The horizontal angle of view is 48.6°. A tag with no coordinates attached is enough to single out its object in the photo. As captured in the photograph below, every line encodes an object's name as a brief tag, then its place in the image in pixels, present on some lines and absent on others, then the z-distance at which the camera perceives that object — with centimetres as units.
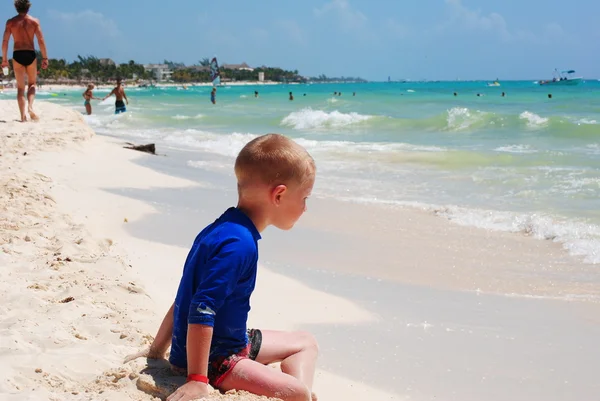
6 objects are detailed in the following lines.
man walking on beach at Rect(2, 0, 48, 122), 960
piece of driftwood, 1138
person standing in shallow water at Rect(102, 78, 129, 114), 1841
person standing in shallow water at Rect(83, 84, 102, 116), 2185
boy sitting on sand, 216
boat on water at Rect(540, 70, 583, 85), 10031
